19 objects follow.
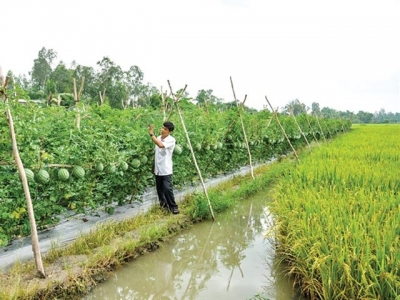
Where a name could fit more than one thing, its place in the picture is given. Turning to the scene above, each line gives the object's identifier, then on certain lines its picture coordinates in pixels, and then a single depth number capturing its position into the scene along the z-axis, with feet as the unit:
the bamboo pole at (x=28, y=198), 11.43
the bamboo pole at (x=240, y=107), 30.73
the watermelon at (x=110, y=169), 16.42
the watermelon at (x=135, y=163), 18.62
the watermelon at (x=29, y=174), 12.38
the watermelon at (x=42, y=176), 12.94
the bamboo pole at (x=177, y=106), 20.81
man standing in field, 19.03
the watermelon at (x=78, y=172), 14.49
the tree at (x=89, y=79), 129.08
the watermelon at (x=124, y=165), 17.20
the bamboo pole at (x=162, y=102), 24.32
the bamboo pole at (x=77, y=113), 15.44
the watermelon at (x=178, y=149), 21.48
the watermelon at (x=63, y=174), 13.83
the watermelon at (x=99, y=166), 15.64
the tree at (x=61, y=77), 131.44
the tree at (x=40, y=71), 158.94
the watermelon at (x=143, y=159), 19.18
